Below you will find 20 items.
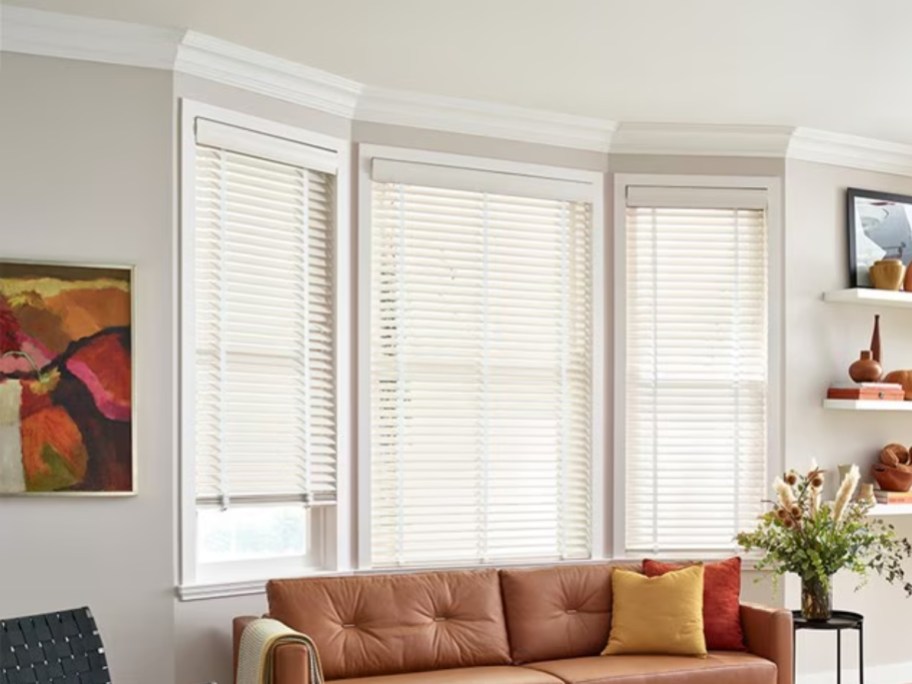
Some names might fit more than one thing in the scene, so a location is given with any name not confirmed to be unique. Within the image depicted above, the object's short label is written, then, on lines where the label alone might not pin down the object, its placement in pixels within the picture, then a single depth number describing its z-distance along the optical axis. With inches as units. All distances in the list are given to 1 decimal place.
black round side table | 216.5
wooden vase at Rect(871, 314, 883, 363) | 251.1
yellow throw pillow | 207.8
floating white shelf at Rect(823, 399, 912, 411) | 243.0
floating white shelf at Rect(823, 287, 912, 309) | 244.8
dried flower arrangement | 215.8
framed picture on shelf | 254.8
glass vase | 218.2
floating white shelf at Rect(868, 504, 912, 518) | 243.3
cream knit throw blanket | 171.5
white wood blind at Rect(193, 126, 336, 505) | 194.4
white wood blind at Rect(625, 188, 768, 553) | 242.2
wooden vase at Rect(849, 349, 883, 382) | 245.4
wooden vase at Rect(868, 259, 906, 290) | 250.1
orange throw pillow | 213.6
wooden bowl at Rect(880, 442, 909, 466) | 250.4
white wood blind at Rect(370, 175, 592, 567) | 219.8
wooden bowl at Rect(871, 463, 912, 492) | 248.7
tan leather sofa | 191.6
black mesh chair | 159.9
